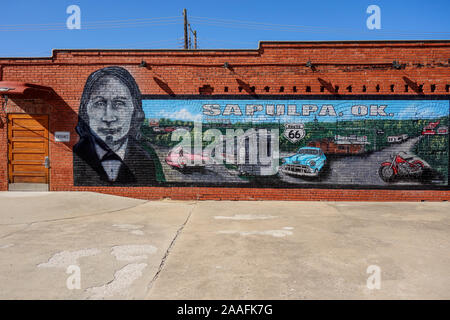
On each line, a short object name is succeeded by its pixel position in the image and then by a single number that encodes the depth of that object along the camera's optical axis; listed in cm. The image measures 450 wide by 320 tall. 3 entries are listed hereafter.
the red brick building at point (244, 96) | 918
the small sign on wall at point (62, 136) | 958
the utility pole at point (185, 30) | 2303
